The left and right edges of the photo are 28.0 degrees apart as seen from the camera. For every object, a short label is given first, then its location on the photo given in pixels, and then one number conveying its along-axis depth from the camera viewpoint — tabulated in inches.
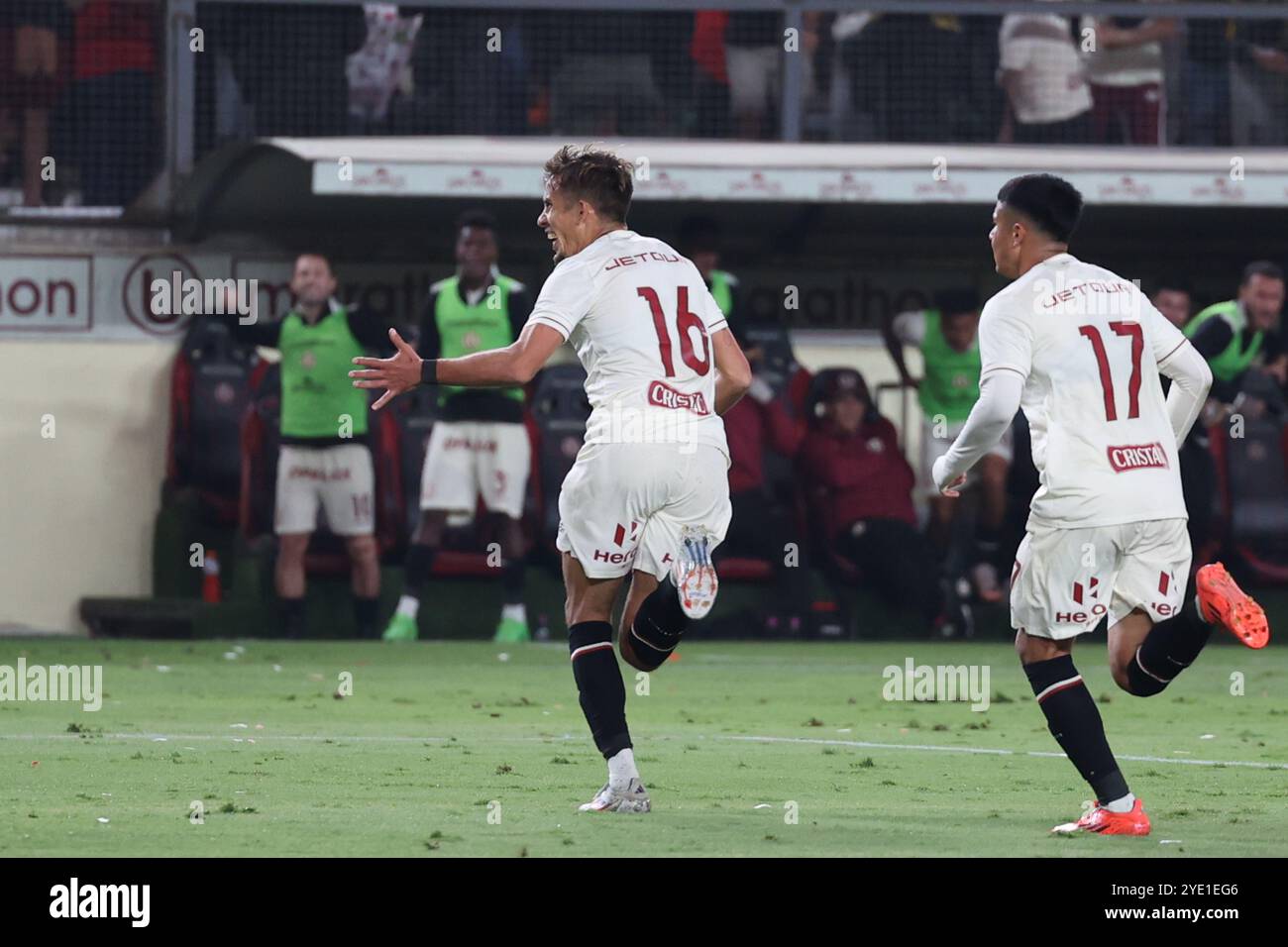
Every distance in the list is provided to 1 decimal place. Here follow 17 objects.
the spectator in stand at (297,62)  667.4
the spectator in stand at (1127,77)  712.4
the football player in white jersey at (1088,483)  283.9
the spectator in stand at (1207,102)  718.5
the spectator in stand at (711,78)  697.0
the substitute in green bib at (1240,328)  615.5
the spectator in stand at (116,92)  670.5
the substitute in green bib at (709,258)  617.9
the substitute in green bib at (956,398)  650.2
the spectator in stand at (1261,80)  712.4
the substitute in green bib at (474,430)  601.9
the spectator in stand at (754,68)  701.3
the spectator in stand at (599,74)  682.8
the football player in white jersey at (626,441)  300.5
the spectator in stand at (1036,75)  710.5
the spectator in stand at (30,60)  666.2
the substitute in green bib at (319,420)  612.4
